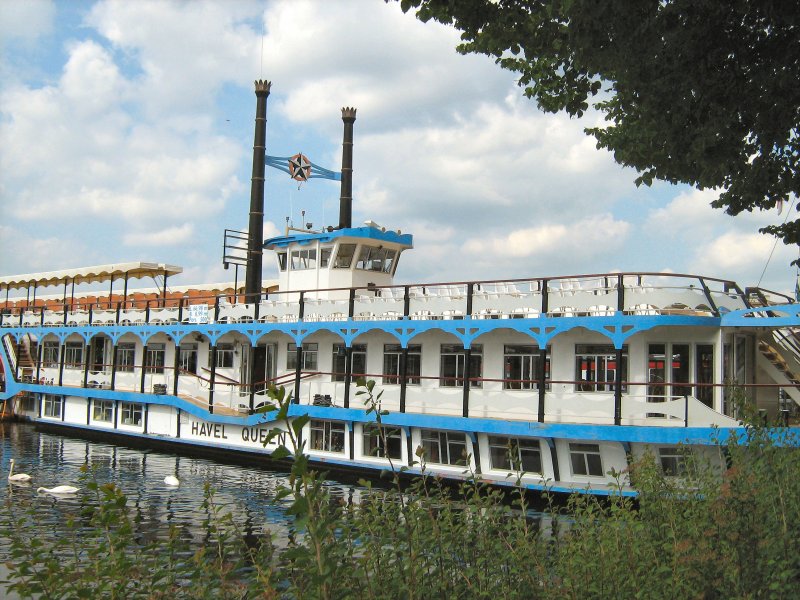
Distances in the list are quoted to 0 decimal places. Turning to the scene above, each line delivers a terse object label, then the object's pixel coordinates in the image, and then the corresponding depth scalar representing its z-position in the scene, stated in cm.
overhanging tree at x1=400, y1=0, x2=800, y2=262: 848
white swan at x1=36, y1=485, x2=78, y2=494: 1914
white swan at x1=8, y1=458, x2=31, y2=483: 2028
